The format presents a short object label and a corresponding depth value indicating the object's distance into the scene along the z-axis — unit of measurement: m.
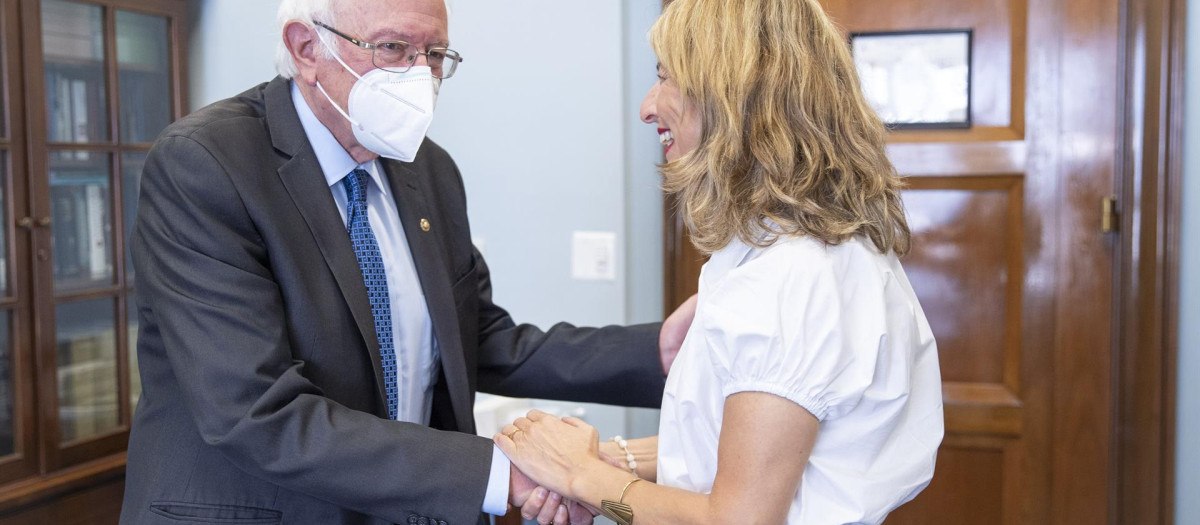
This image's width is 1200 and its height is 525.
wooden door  2.08
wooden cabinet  2.18
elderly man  1.23
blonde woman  1.04
